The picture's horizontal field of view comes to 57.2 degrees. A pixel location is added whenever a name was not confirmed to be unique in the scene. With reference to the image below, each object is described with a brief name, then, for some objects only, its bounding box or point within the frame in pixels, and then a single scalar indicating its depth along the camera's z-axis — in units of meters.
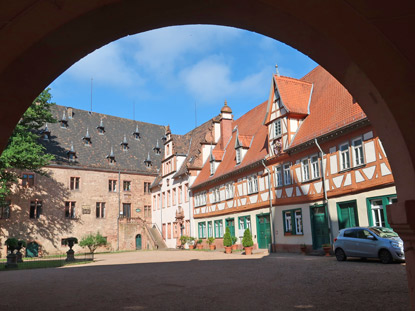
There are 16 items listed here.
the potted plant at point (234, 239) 28.42
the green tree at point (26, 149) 29.81
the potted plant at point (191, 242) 35.28
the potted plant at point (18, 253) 22.91
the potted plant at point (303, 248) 20.78
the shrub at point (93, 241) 35.90
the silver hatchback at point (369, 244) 13.51
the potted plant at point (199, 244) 33.80
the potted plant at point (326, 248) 18.62
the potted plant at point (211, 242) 31.38
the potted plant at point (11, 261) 20.76
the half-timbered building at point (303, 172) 17.41
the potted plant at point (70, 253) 24.70
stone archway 2.30
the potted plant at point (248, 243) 23.84
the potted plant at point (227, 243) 26.84
